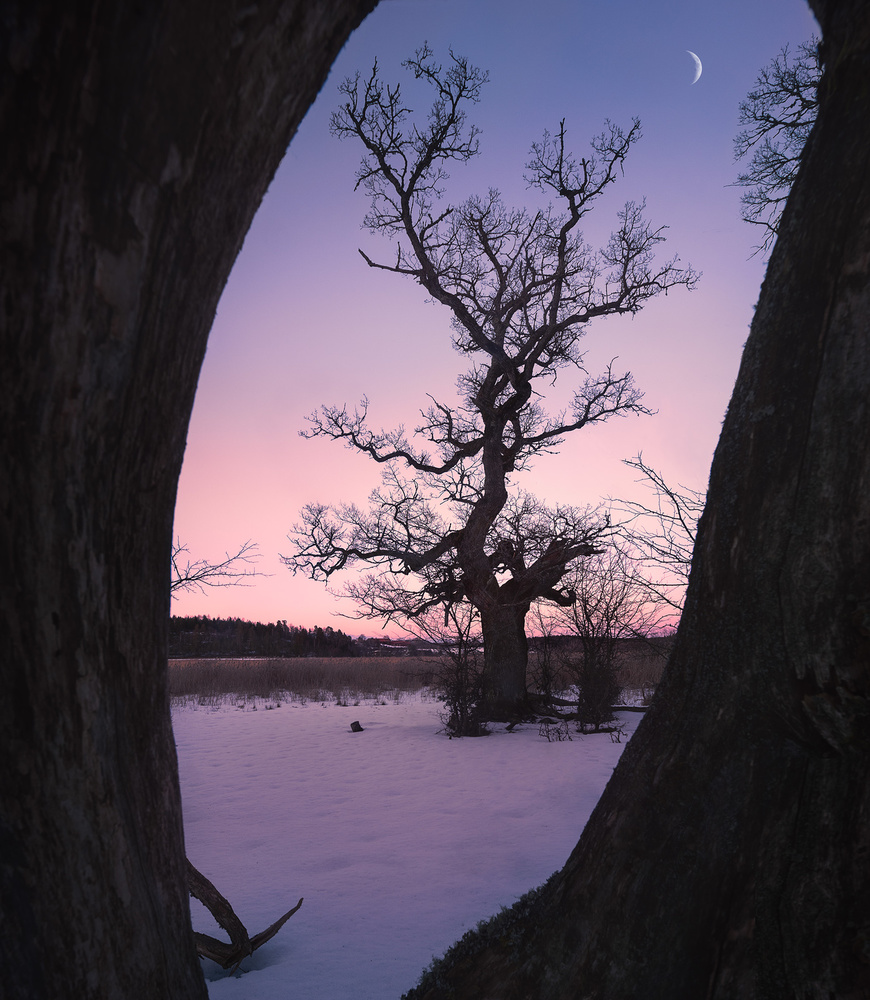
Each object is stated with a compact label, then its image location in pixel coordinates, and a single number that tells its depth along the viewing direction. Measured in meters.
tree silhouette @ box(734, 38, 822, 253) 3.98
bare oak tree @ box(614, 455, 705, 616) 7.43
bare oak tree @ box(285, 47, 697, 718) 12.24
